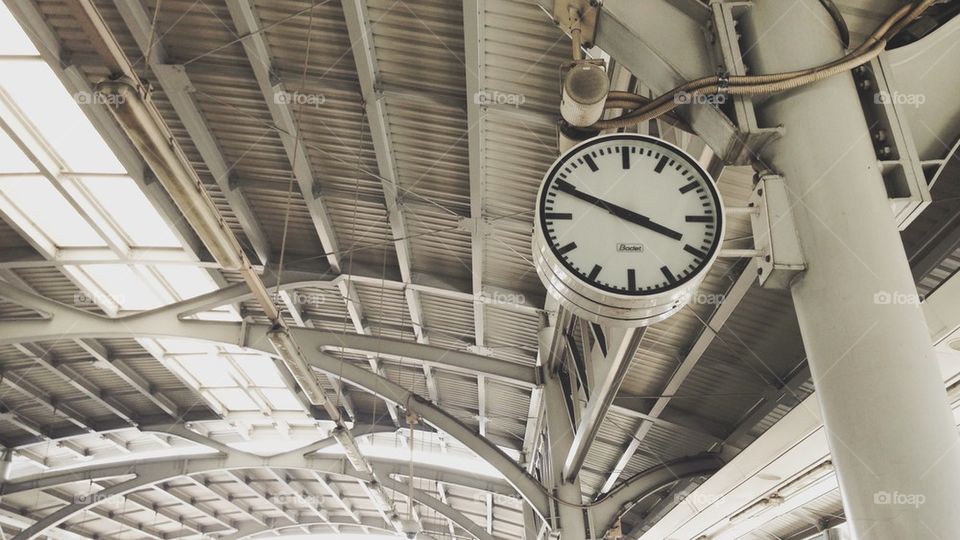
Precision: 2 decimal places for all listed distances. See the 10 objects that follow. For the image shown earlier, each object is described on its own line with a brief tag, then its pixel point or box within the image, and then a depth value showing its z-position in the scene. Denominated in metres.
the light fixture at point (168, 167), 5.25
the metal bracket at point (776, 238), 3.76
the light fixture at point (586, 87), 4.14
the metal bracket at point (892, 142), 3.82
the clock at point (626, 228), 3.91
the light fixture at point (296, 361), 10.05
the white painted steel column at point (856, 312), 3.18
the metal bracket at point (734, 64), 4.02
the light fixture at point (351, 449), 15.05
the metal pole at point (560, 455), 14.49
